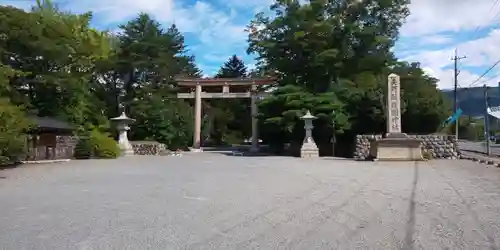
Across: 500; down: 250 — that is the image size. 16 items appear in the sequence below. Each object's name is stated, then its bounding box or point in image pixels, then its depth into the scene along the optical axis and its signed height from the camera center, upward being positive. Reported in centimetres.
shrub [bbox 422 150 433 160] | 2373 -86
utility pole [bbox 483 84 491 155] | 3162 +202
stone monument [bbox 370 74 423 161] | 2184 -14
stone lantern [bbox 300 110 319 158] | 2848 -31
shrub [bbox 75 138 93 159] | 2724 -71
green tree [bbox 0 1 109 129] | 2277 +414
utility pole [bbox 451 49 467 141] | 4539 +584
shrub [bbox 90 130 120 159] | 2719 -56
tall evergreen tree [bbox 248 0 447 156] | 2930 +517
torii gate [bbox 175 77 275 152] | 4222 +425
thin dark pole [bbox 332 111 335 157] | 2905 +10
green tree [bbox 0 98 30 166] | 1472 +25
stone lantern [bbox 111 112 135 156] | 3112 +31
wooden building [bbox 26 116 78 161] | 2338 -15
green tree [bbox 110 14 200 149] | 3681 +451
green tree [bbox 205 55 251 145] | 5369 +212
